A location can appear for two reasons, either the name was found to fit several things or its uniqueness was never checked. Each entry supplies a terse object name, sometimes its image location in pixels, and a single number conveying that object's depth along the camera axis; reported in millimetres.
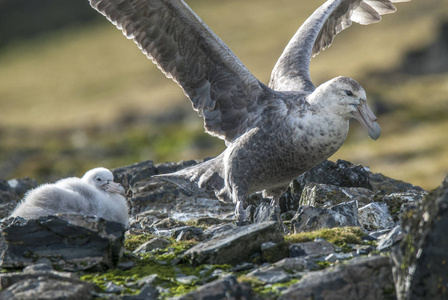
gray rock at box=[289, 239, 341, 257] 12125
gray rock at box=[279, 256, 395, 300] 10273
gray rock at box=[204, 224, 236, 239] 14430
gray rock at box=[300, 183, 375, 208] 16922
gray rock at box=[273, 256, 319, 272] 11492
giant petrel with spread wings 15891
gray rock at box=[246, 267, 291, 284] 11062
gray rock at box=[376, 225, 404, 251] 11641
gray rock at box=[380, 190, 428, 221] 16141
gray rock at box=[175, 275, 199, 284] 11531
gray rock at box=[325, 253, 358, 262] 11859
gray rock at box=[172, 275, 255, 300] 10109
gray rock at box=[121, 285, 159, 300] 10648
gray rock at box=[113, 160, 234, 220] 19536
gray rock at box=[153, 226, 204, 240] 14359
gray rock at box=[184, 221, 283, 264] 12156
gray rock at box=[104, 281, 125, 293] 11102
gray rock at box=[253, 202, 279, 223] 14644
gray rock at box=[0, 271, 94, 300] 10211
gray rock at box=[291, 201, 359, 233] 14609
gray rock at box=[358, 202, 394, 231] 15164
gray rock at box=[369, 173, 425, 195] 19550
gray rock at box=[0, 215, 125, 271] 12203
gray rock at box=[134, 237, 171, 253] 13617
